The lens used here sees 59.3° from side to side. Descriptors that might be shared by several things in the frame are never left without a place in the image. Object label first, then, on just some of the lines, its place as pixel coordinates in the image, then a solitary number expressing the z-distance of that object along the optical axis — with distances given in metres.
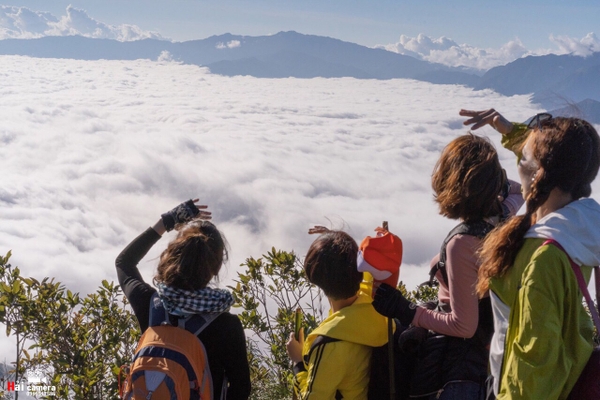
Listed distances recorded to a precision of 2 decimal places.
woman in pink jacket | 1.99
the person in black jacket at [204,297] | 2.20
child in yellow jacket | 2.13
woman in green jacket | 1.59
